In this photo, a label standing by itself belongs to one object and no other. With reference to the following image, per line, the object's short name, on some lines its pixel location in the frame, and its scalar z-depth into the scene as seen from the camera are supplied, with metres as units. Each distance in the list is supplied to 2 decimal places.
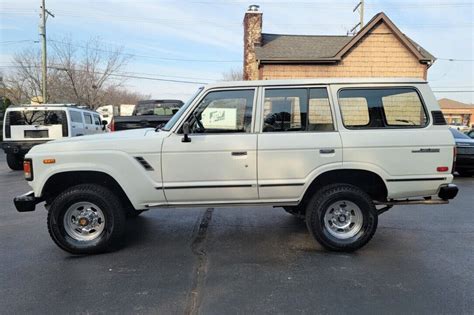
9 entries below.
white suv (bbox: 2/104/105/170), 12.20
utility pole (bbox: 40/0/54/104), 28.27
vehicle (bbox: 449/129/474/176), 10.79
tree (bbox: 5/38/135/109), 36.12
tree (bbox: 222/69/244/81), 49.23
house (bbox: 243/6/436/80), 18.34
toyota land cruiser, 4.62
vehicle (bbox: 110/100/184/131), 10.73
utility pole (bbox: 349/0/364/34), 30.27
